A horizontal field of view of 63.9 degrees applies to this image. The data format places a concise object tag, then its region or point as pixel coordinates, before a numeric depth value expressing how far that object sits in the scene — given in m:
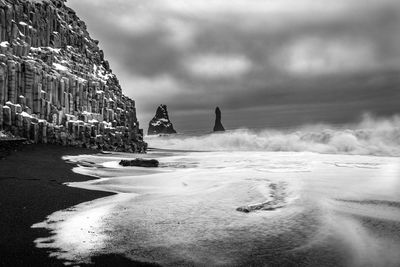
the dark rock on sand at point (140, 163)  21.45
